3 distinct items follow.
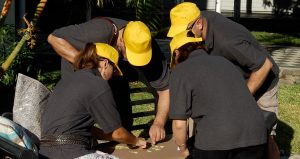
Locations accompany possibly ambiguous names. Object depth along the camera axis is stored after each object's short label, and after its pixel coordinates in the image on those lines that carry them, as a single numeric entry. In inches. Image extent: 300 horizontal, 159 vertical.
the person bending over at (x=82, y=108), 213.6
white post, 798.3
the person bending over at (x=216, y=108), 209.6
